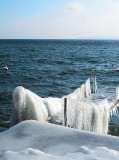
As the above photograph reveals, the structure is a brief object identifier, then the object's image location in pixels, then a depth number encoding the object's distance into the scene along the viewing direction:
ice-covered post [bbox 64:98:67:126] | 9.79
